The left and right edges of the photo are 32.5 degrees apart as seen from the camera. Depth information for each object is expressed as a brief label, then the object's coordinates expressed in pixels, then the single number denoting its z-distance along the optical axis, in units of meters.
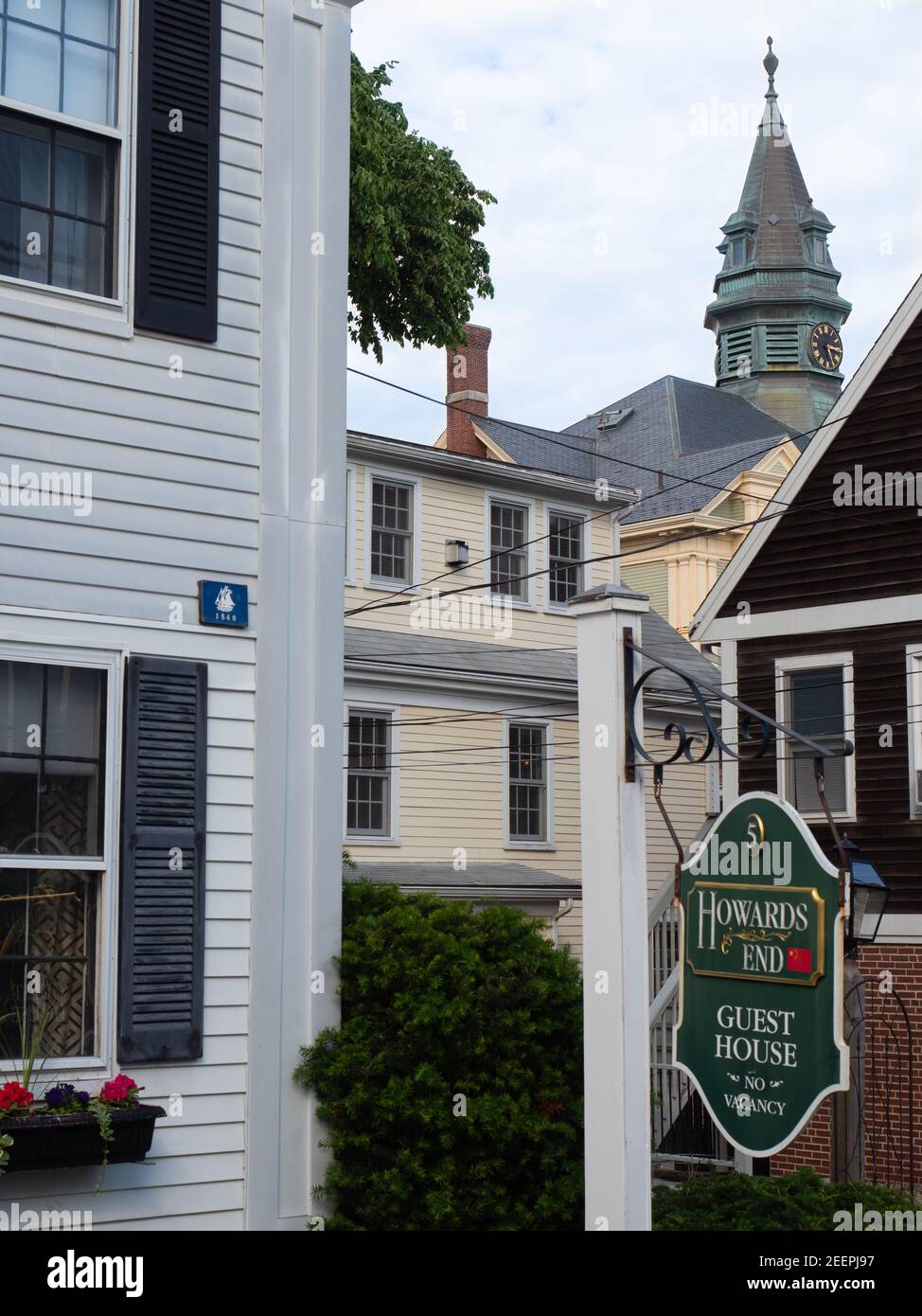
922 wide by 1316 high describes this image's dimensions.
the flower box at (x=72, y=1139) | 6.31
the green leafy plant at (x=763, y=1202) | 7.71
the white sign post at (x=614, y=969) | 6.35
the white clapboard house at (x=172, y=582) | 6.98
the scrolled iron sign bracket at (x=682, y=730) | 6.46
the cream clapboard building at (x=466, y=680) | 23.12
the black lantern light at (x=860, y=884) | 7.04
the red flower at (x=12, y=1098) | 6.36
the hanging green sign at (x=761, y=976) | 6.25
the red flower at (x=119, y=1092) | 6.70
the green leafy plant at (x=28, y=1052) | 6.66
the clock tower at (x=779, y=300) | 64.00
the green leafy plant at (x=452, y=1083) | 7.25
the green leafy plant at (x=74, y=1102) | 6.37
